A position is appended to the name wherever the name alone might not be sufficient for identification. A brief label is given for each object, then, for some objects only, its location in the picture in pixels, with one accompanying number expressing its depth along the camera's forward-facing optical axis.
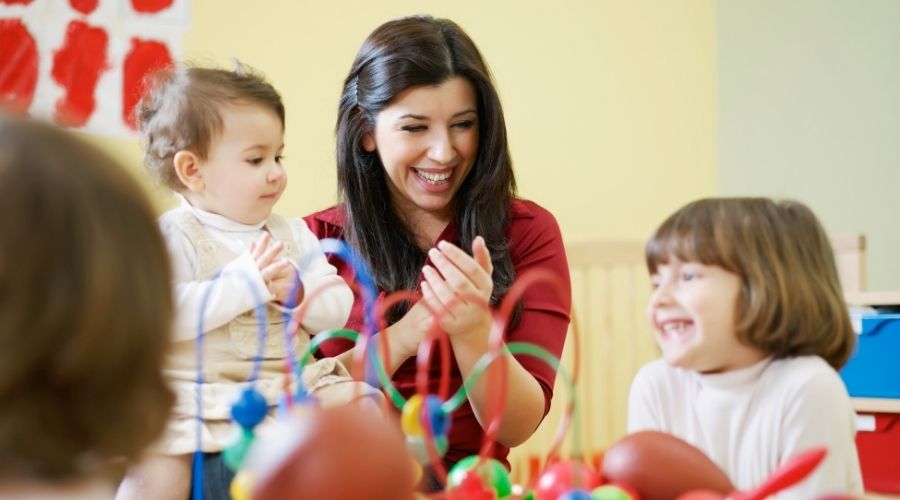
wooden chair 3.34
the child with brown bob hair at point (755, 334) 1.58
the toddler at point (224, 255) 1.79
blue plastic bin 2.92
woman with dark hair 2.04
